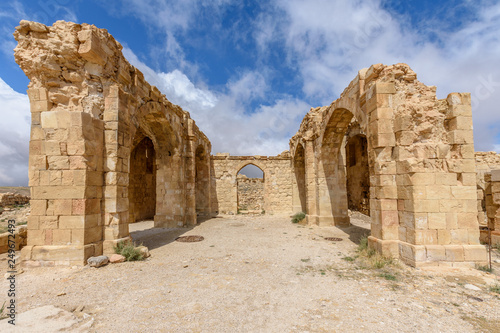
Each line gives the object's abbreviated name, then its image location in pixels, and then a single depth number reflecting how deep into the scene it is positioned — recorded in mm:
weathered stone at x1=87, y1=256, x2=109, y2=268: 4492
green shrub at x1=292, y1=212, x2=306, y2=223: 11395
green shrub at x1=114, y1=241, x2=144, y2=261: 5008
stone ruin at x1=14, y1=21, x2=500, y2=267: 4496
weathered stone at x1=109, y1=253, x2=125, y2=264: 4781
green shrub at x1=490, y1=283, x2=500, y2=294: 3374
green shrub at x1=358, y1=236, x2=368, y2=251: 5598
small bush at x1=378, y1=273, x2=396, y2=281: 3889
